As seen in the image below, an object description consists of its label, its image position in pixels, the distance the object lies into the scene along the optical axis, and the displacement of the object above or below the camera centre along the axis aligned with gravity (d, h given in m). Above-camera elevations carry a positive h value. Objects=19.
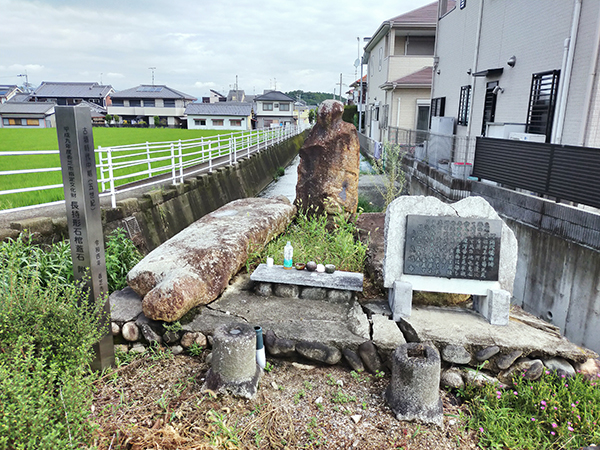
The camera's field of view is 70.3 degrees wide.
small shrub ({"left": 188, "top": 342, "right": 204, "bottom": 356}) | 4.28 -2.23
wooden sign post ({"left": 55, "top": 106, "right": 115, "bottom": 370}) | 3.45 -0.65
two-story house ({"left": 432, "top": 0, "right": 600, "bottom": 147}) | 7.69 +1.39
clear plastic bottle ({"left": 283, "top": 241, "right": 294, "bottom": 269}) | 5.39 -1.62
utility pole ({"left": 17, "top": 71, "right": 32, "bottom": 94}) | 71.01 +5.33
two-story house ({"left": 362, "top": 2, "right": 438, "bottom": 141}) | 21.56 +3.16
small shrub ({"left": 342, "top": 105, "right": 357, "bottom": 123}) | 45.03 +1.25
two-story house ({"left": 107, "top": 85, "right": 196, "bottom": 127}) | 56.97 +2.07
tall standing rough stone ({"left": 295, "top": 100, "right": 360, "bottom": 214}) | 7.81 -0.69
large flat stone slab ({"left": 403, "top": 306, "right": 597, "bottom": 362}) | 4.07 -2.01
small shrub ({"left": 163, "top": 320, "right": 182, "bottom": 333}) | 4.33 -2.03
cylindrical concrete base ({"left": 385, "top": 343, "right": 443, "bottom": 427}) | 3.43 -2.08
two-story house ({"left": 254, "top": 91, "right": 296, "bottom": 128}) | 61.38 +2.27
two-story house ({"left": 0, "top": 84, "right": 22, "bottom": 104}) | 64.81 +4.21
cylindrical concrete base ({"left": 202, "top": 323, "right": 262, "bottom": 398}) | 3.58 -1.99
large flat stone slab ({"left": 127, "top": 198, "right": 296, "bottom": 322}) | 4.30 -1.59
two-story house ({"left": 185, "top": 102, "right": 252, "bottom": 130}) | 53.88 +0.82
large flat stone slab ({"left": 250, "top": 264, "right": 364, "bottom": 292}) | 5.00 -1.79
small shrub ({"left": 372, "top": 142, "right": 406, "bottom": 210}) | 10.24 -1.41
